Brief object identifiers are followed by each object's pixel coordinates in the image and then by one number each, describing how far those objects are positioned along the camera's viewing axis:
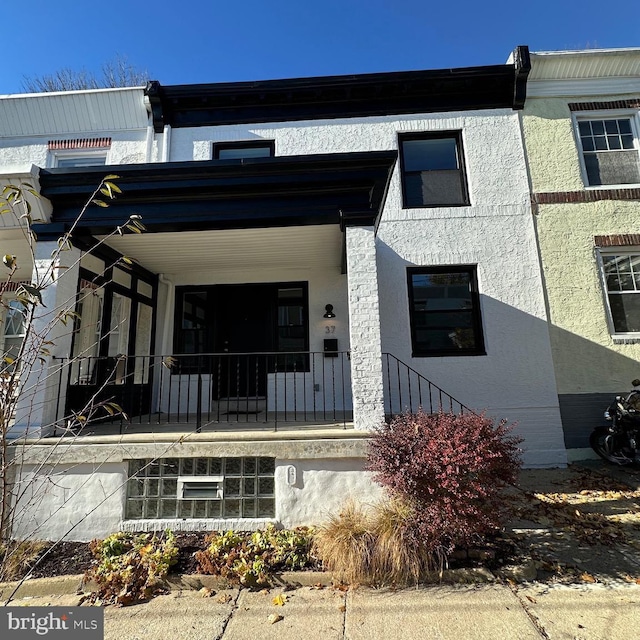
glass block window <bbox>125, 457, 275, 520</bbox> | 4.15
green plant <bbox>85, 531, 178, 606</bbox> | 3.17
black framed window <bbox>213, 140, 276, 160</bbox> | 7.58
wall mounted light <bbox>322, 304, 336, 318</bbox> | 6.95
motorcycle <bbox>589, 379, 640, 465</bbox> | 5.77
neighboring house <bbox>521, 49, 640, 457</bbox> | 6.40
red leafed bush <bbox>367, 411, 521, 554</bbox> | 3.27
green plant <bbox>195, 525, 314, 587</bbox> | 3.31
